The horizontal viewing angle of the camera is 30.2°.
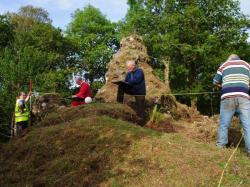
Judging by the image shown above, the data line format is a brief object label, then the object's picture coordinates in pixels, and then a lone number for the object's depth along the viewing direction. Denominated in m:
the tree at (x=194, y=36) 35.91
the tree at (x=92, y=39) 47.00
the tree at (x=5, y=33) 39.25
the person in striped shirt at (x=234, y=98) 8.37
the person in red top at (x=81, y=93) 13.20
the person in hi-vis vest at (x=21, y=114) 14.45
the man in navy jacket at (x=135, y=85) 11.32
